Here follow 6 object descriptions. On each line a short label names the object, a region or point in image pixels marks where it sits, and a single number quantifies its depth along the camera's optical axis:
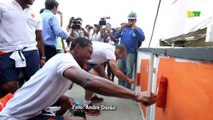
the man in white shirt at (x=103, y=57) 2.68
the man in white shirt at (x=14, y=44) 1.89
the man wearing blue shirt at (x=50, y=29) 2.94
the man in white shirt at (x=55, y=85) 1.08
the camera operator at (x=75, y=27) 4.08
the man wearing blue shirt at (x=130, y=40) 3.94
